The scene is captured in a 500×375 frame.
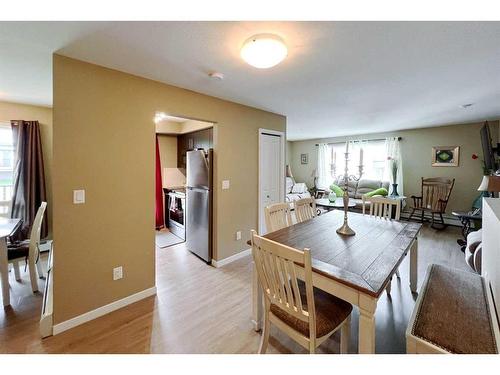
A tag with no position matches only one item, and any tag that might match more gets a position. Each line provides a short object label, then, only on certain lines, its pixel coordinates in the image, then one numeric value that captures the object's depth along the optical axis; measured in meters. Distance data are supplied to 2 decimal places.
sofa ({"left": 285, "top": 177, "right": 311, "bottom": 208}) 6.52
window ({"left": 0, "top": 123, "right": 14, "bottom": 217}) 3.17
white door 3.48
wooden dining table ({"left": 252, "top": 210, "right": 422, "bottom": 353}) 1.15
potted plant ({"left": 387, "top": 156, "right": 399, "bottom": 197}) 5.32
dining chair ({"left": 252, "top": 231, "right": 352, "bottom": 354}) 1.16
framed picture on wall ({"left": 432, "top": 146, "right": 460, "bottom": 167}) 4.80
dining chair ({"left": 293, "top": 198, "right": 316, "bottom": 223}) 2.58
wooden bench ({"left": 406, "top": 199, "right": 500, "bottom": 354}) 1.04
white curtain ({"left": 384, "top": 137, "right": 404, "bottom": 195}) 5.54
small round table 4.75
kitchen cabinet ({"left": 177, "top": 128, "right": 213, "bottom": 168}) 3.79
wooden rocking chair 4.64
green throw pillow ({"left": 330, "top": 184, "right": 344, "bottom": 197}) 5.95
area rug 3.79
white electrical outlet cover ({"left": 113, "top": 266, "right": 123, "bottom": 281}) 2.06
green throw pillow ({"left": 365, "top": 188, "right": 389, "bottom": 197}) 5.30
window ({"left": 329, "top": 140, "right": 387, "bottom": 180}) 5.96
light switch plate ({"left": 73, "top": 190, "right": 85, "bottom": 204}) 1.82
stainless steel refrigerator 2.96
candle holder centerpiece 1.93
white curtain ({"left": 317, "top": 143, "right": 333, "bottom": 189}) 6.94
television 3.11
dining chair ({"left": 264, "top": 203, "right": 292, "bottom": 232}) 2.12
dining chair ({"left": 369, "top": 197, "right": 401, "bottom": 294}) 2.51
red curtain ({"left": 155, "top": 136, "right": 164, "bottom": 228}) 4.62
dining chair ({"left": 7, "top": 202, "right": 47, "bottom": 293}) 2.28
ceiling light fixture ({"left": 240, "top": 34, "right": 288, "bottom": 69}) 1.42
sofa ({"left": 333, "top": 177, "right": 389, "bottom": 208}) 5.69
